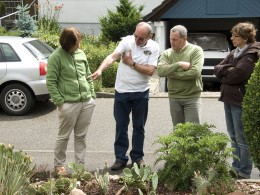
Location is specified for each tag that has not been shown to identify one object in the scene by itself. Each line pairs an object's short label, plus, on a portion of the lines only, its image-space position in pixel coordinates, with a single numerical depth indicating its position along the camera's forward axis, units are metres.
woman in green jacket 5.38
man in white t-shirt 5.84
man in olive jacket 5.66
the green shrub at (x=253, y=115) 4.15
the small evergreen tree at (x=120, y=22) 19.12
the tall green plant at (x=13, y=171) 3.99
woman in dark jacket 5.35
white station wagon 9.88
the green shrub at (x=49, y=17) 18.95
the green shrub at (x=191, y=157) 4.46
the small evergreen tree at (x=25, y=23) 15.71
